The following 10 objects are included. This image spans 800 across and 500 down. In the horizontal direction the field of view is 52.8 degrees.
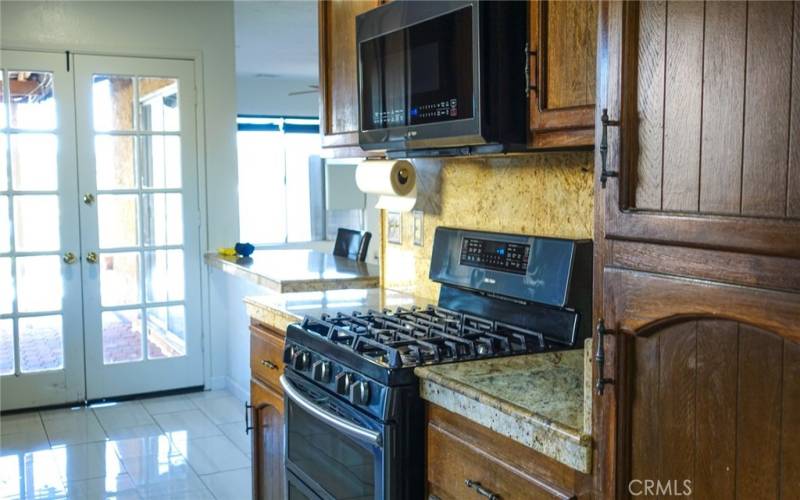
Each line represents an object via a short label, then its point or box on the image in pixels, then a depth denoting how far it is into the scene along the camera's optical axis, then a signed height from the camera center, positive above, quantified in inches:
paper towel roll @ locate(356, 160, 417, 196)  110.7 +3.0
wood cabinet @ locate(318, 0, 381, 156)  107.0 +17.3
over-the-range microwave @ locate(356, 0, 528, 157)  75.4 +12.6
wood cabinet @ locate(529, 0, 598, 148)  67.2 +10.9
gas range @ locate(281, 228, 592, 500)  73.2 -14.5
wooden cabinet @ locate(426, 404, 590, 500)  57.2 -20.6
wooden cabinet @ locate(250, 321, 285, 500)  105.3 -28.7
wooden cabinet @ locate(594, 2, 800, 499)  38.4 -2.8
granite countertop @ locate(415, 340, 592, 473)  54.2 -15.3
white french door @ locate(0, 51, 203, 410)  183.8 -6.4
